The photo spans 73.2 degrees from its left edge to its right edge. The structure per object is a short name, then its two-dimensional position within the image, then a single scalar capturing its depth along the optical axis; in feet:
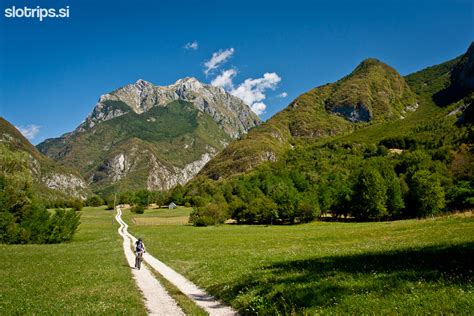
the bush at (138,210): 528.22
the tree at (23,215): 182.39
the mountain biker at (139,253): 93.90
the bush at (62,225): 197.47
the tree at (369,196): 320.97
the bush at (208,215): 331.39
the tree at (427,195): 302.04
